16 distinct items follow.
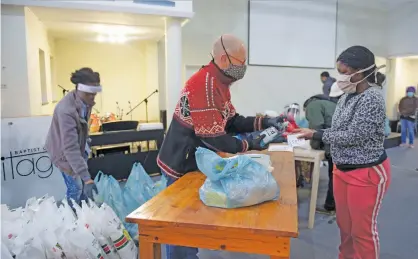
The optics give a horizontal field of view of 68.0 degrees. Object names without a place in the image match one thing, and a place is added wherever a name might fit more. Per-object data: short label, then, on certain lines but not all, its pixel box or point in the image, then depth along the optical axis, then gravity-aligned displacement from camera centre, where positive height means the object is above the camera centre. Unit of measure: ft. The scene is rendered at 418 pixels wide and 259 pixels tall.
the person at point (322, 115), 9.53 -0.66
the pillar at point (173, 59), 13.58 +1.58
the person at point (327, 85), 10.93 +0.32
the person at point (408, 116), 21.39 -1.56
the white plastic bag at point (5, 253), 4.41 -2.25
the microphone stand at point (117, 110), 22.33 -1.10
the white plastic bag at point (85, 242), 5.13 -2.44
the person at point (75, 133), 6.40 -0.81
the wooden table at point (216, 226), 3.27 -1.40
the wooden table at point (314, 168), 8.91 -2.12
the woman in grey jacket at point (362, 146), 5.11 -0.87
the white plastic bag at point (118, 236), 5.82 -2.67
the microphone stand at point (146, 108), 21.45 -0.93
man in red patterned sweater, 4.59 -0.35
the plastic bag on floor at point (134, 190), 7.97 -2.51
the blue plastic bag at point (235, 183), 3.68 -1.06
